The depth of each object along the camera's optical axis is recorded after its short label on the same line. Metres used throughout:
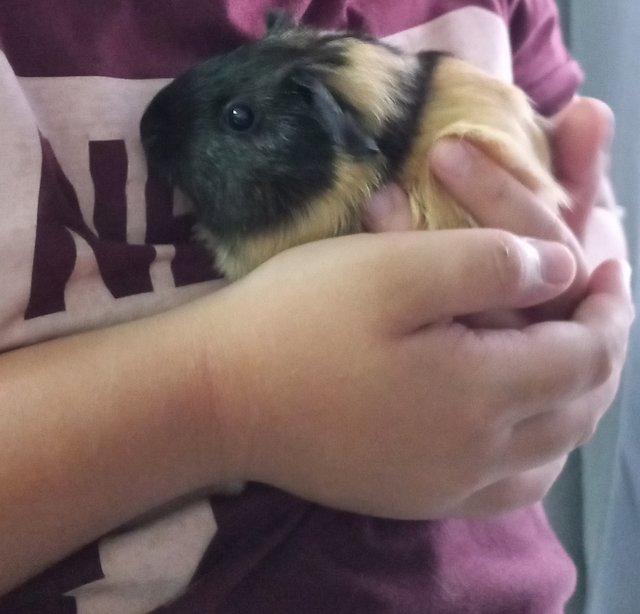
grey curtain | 1.03
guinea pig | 0.54
